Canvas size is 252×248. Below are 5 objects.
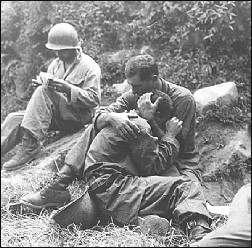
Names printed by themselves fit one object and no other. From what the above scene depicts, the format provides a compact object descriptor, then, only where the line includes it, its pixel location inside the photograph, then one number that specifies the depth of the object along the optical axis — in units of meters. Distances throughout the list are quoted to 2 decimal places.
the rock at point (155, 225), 4.36
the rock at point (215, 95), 7.27
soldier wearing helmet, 6.41
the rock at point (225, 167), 6.29
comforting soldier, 4.53
